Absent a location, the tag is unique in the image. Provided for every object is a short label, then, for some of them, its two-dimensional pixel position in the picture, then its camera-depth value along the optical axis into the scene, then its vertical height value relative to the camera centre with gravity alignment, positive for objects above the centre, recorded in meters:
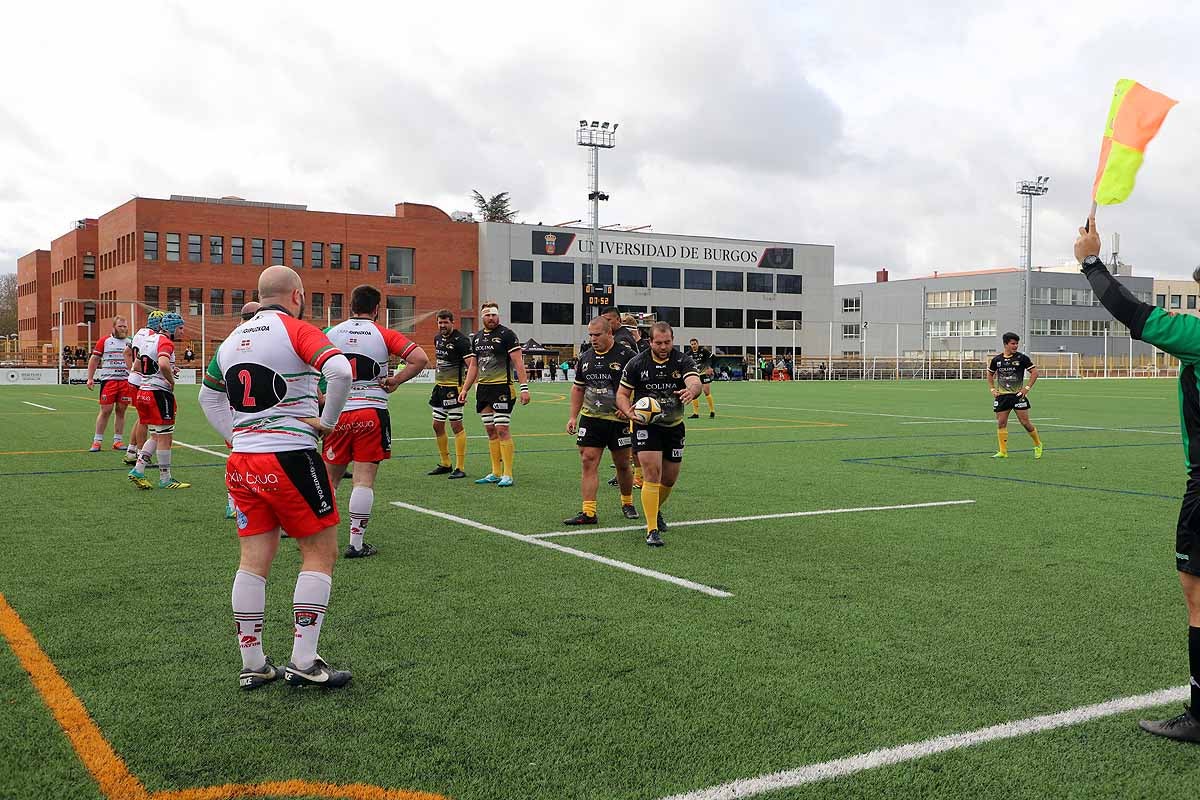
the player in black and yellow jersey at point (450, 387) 12.87 -0.11
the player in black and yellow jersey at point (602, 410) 9.58 -0.30
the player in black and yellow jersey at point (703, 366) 22.33 +0.32
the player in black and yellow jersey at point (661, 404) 8.41 -0.23
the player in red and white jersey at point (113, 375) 14.54 +0.03
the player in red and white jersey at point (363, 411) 7.90 -0.26
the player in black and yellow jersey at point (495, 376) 12.20 +0.03
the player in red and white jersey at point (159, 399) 11.61 -0.25
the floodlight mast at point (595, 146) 53.25 +13.01
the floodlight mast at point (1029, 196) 71.88 +13.33
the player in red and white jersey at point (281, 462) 4.61 -0.38
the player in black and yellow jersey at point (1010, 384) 16.05 -0.06
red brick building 68.12 +8.46
